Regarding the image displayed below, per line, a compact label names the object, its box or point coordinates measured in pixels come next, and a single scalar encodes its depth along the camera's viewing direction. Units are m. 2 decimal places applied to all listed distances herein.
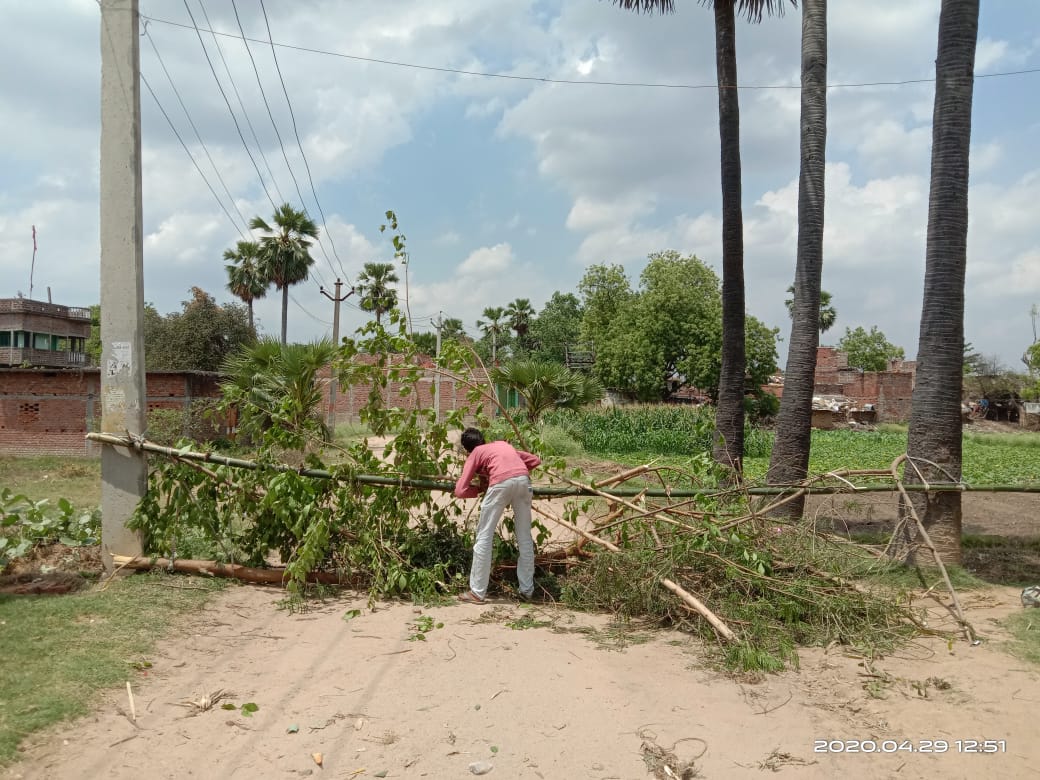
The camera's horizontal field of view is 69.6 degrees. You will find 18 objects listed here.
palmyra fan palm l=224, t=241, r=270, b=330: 35.31
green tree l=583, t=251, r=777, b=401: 33.75
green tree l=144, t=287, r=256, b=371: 29.58
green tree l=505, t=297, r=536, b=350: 61.00
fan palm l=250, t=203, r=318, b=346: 33.94
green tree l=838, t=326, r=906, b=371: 61.66
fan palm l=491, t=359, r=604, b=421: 19.31
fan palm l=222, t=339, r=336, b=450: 13.86
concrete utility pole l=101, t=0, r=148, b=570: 6.93
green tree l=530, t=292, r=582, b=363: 58.38
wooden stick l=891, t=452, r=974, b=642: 5.54
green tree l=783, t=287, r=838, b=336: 61.66
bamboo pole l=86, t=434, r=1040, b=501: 6.68
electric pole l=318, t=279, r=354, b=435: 33.47
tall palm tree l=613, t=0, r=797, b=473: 10.66
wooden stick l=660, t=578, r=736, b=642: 5.31
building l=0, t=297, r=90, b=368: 45.06
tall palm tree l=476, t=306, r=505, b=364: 59.38
